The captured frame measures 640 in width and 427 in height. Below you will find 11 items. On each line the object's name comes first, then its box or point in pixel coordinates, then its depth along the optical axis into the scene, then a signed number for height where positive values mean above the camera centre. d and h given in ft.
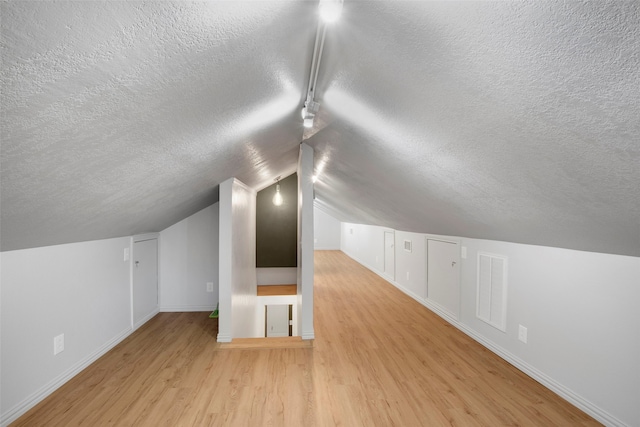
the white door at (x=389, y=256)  22.36 -3.60
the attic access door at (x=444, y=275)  13.99 -3.23
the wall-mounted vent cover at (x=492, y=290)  10.78 -2.95
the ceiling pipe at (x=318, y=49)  4.72 +2.93
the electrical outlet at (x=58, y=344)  8.49 -3.81
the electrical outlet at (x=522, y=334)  9.80 -3.90
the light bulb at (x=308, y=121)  8.96 +2.37
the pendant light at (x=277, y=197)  21.52 +0.54
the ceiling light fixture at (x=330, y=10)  4.63 +2.92
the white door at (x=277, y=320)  27.45 -9.91
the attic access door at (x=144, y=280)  13.51 -3.50
